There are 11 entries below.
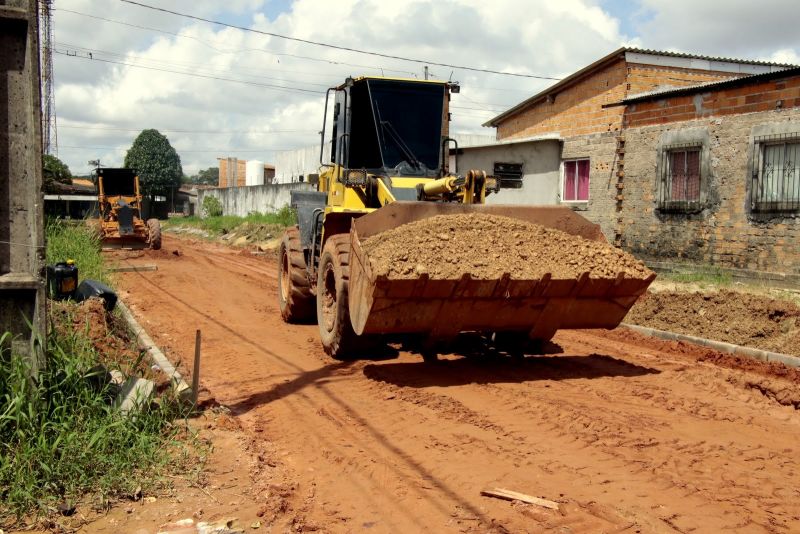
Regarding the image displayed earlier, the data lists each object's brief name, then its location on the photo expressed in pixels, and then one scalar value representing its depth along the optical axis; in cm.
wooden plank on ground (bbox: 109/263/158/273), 1801
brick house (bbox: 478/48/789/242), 1717
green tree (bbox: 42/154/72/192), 2871
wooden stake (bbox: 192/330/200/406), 618
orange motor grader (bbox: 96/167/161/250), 2298
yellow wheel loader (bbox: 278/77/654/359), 679
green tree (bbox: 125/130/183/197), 5772
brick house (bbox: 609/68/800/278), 1270
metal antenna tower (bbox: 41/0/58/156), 2644
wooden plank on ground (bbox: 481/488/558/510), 436
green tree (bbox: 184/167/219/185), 13175
